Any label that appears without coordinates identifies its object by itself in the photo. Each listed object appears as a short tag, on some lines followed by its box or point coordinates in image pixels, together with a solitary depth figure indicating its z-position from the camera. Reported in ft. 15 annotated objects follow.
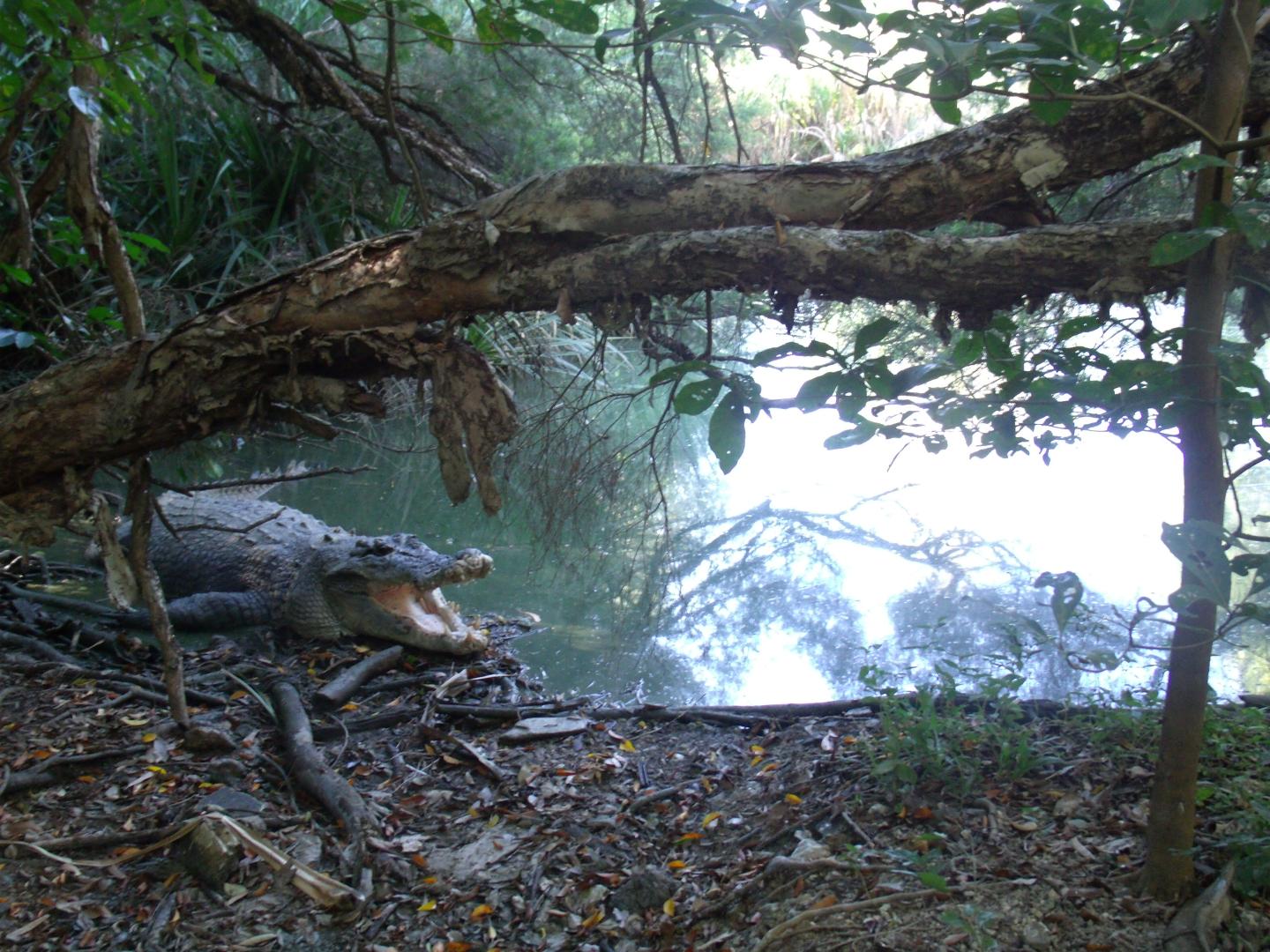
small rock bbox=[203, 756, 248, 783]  8.89
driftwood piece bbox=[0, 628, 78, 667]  11.27
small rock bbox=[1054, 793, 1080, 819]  6.84
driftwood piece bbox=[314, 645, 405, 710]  11.44
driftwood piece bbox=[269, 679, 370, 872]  7.98
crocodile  14.01
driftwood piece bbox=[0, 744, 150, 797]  8.22
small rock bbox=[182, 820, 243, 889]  7.23
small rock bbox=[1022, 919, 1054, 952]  5.49
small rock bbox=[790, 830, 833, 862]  6.71
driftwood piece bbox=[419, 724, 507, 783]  9.54
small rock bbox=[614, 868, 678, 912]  6.98
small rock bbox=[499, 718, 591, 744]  10.30
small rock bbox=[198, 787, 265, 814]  8.21
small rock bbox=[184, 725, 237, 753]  9.28
